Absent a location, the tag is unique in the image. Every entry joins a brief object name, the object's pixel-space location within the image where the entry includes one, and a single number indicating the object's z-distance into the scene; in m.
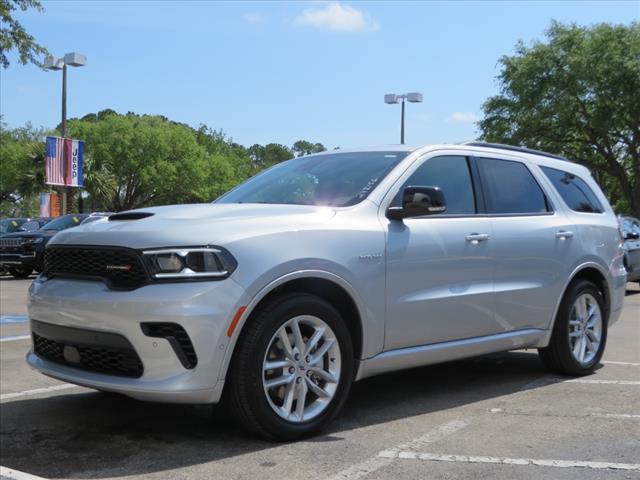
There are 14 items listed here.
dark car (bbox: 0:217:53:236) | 21.50
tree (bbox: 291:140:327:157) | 132.50
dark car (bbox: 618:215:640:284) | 14.28
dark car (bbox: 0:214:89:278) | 18.56
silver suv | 3.93
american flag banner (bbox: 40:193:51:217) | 39.43
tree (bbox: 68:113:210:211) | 58.50
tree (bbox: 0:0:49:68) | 14.88
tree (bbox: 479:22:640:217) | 30.41
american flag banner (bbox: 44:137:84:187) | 25.66
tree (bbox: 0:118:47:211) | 47.97
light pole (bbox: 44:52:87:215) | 25.14
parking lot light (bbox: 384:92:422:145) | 29.02
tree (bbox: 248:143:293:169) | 123.19
